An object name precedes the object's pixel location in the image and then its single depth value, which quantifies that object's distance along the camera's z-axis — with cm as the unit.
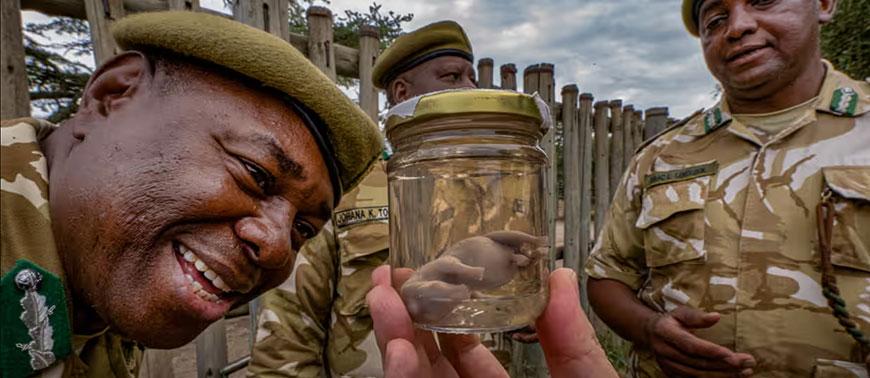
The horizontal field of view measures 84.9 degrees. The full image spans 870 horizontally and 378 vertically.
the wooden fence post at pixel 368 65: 278
